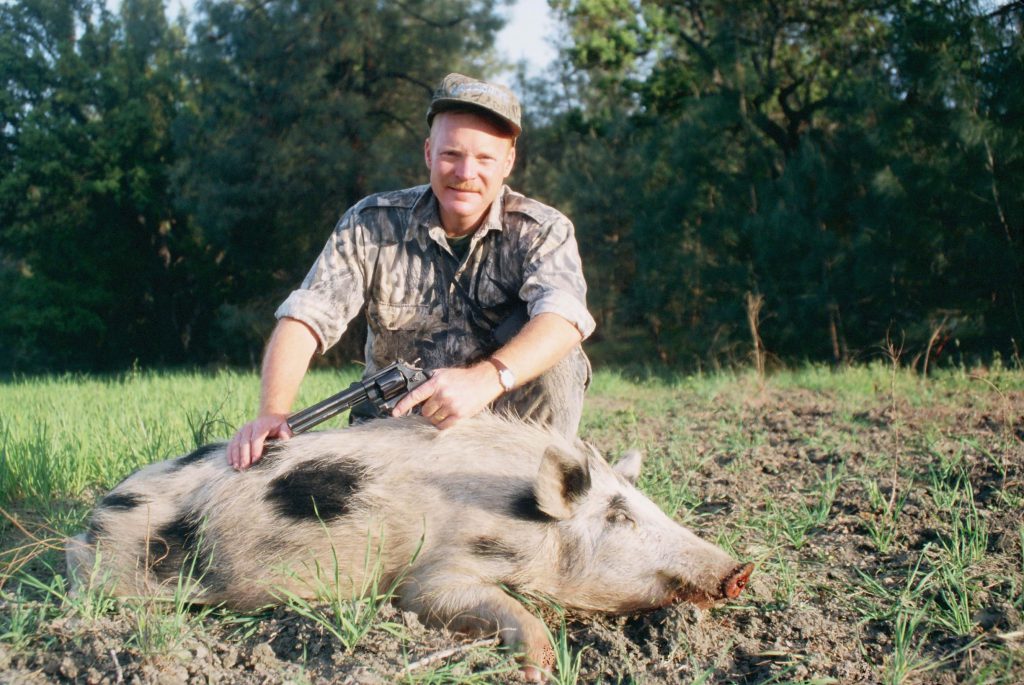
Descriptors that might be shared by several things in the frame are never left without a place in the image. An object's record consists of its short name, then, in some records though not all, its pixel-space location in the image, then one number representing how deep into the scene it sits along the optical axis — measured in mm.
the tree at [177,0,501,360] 20672
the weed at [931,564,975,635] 2314
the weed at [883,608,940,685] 2047
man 3117
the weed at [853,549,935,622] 2445
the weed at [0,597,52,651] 2170
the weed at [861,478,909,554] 3025
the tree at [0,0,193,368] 23266
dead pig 2443
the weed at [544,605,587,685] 2033
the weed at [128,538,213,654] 2062
